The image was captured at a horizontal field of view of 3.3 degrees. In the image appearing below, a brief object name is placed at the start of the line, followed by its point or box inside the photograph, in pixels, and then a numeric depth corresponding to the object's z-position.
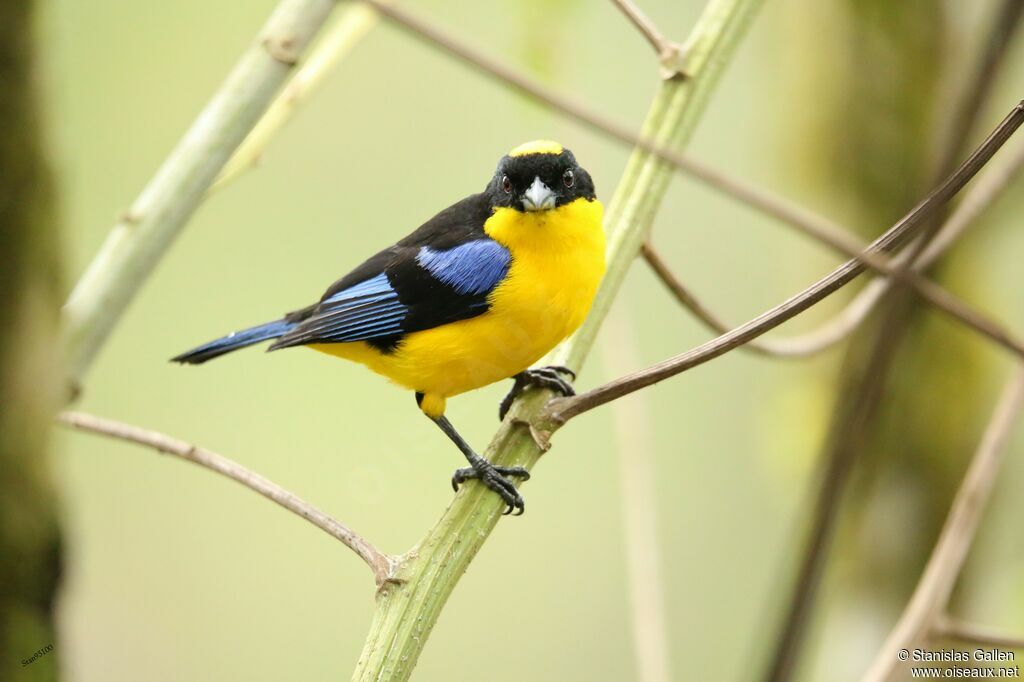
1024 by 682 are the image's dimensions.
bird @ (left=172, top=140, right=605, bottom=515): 5.34
